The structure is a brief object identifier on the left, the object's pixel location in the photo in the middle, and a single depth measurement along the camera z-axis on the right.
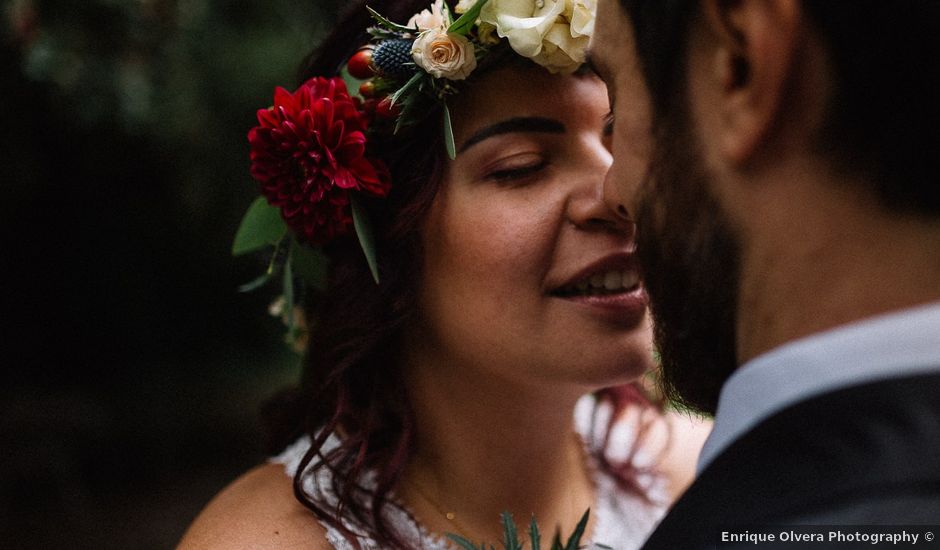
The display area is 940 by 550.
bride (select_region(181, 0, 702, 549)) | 0.55
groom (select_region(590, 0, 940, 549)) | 0.37
